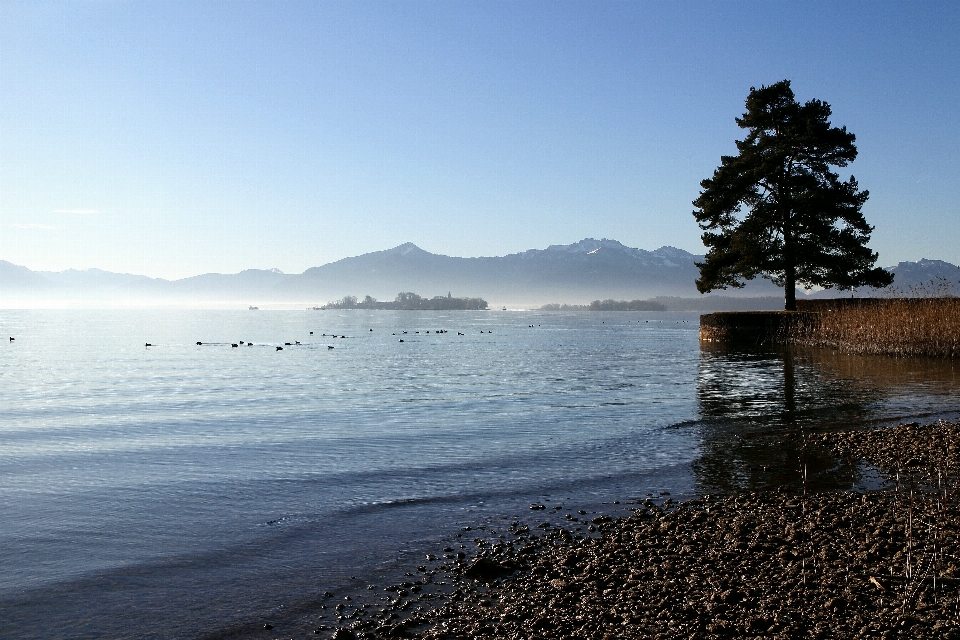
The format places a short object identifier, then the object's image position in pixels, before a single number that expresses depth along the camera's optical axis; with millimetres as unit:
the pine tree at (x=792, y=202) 52000
